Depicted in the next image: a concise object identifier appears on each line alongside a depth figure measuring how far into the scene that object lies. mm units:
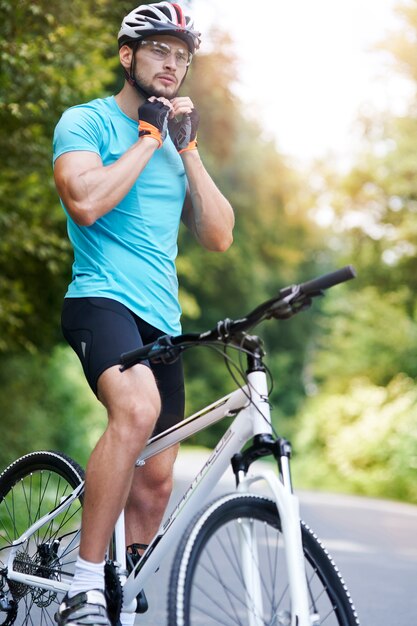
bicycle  2652
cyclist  3051
